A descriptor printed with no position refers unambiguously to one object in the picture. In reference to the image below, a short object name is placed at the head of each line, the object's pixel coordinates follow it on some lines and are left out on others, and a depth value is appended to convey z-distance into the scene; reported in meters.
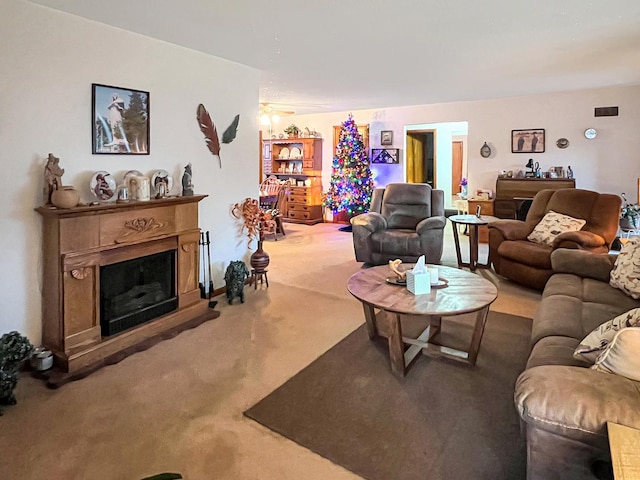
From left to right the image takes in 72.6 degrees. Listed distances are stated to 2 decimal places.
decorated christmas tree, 8.34
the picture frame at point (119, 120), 3.19
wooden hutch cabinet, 9.05
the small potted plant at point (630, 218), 5.62
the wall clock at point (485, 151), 7.26
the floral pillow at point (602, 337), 1.76
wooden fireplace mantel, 2.80
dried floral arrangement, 4.57
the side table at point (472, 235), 5.12
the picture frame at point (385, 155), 8.30
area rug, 1.93
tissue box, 2.84
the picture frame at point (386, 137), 8.28
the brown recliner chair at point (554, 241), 4.15
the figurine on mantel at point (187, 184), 3.81
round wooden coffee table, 2.59
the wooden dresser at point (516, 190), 6.54
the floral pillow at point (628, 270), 2.79
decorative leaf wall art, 4.05
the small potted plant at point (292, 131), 9.12
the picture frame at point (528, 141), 6.80
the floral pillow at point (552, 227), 4.44
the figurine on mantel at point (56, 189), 2.81
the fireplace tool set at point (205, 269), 4.20
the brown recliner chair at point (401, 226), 5.12
